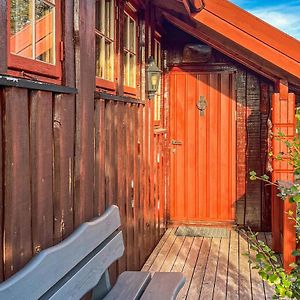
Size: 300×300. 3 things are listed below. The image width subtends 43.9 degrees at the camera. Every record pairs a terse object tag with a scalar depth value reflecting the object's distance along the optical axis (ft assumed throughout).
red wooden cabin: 4.83
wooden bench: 3.72
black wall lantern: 11.32
